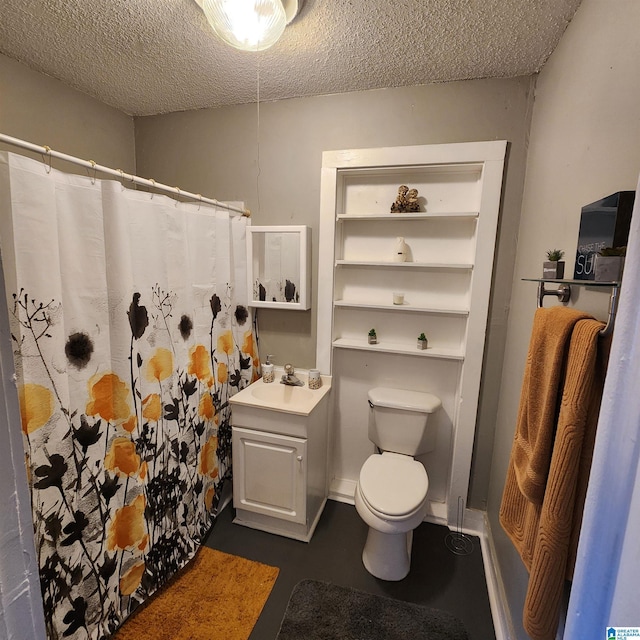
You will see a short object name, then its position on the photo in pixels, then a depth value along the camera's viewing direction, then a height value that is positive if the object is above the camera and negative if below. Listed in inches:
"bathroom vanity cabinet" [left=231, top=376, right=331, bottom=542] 72.0 -42.0
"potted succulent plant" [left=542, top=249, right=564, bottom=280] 42.8 +1.4
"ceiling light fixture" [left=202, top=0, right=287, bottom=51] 46.8 +35.3
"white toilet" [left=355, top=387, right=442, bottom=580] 62.0 -41.3
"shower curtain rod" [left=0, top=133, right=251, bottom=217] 38.7 +13.4
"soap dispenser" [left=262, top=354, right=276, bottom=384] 85.5 -26.2
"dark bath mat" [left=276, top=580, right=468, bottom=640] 56.4 -59.7
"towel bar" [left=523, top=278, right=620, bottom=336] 28.8 -1.8
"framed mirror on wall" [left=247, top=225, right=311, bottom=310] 80.1 +0.6
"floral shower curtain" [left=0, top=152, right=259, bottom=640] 41.3 -16.9
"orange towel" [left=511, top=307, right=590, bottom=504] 34.6 -13.2
